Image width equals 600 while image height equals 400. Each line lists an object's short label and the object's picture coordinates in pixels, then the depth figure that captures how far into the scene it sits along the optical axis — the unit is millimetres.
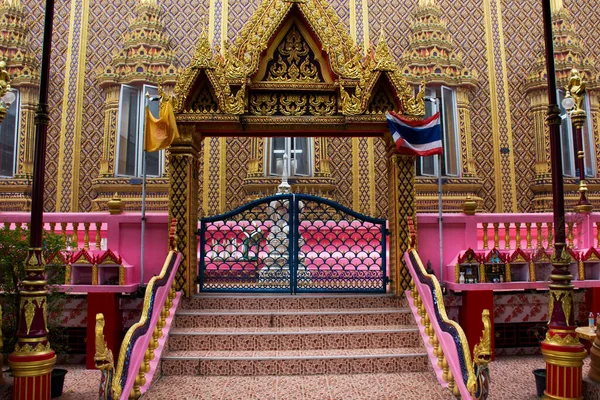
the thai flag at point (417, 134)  7082
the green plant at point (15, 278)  5816
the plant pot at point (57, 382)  5762
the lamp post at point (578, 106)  8812
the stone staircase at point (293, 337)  5910
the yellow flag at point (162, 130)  6934
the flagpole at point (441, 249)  7292
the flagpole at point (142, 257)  7176
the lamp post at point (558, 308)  5305
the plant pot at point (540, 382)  5777
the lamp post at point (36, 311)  5027
